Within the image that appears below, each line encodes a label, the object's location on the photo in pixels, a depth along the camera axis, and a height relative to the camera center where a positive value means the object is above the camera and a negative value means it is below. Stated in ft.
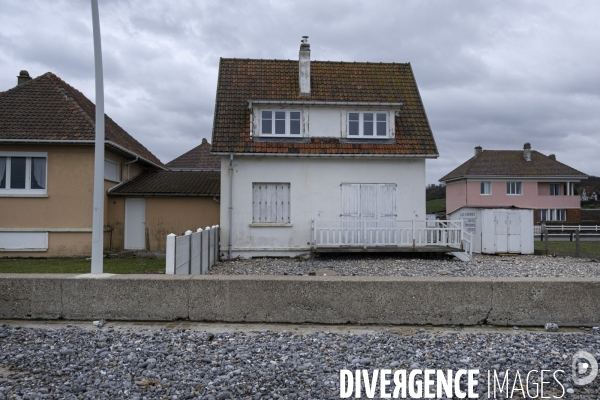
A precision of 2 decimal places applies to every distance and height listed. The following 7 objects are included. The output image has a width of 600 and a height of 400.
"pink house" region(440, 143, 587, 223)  127.95 +10.20
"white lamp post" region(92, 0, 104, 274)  24.32 +3.85
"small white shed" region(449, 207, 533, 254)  57.41 -1.27
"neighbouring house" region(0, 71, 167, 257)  49.75 +3.86
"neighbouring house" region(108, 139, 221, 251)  56.54 +0.81
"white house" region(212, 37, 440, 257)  51.49 +5.66
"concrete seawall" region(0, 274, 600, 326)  21.53 -3.94
